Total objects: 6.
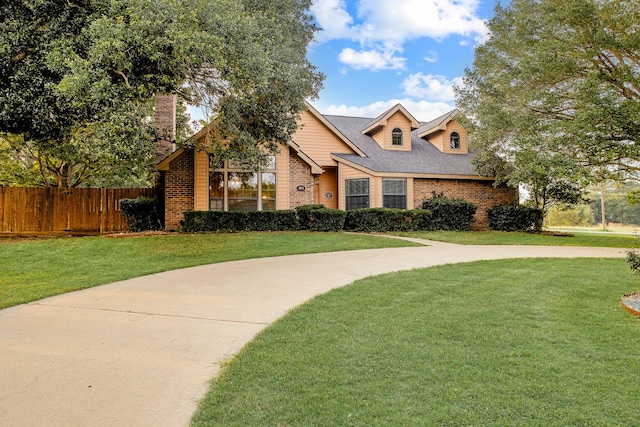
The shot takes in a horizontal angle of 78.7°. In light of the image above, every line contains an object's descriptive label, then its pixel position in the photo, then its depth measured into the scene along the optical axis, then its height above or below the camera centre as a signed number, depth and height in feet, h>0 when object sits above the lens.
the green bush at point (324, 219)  44.55 -0.08
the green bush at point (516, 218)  55.31 -0.04
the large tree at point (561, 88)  34.09 +13.76
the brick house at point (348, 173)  46.14 +6.02
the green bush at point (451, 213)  52.19 +0.66
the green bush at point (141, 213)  45.75 +0.71
